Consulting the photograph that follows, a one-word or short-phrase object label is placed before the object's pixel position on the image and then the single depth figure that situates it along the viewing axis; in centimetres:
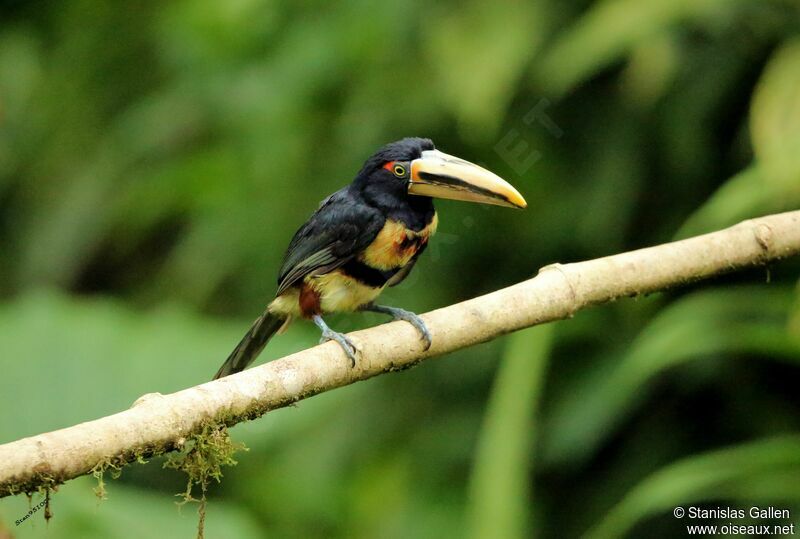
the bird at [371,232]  562
